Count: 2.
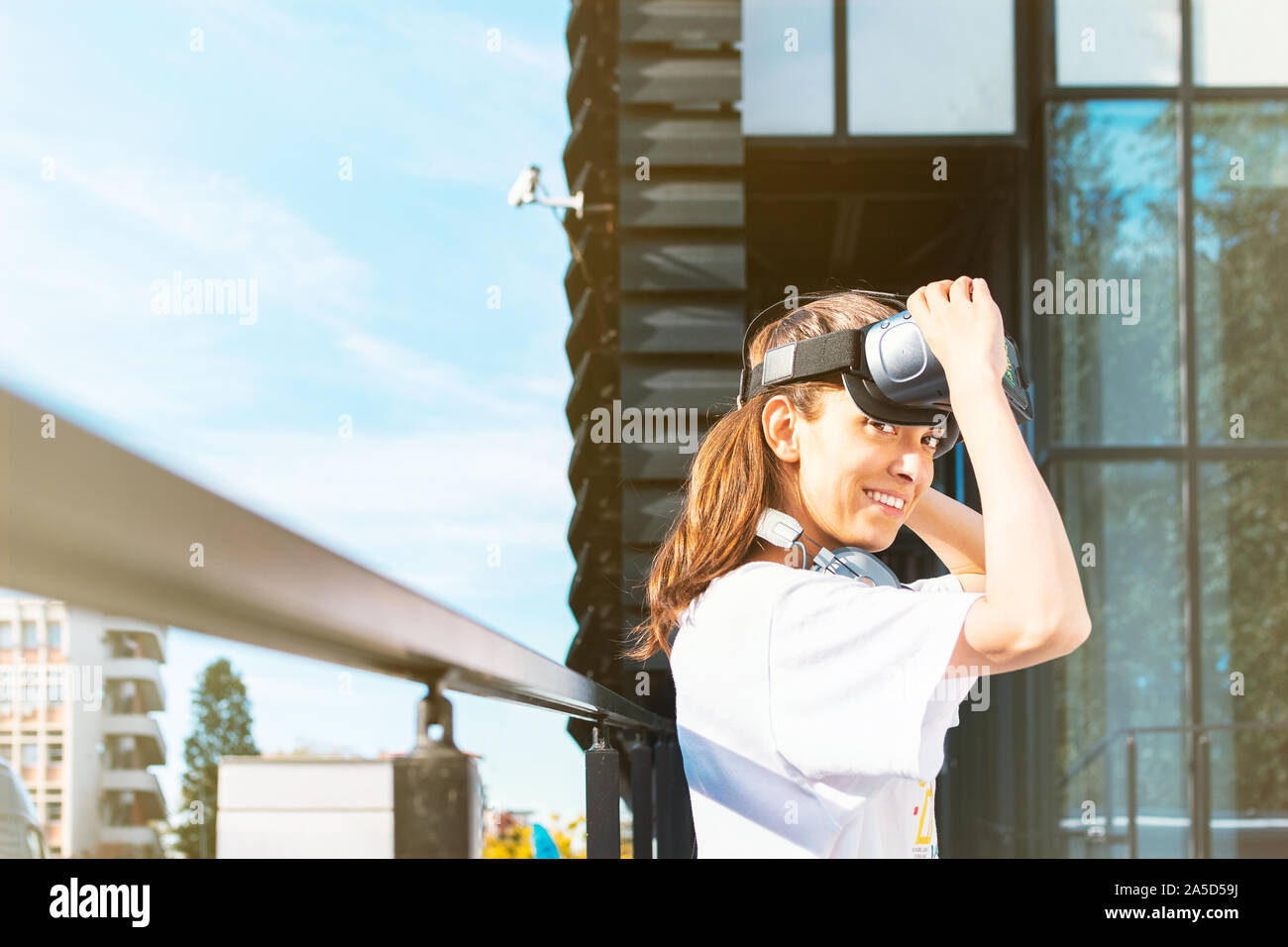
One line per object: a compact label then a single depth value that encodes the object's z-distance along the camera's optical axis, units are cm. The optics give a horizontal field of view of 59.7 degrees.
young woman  104
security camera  341
